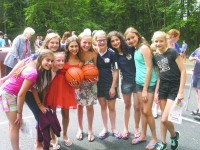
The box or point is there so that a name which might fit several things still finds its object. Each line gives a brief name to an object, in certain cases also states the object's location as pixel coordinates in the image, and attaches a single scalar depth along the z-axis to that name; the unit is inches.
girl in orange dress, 167.9
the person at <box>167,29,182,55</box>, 250.8
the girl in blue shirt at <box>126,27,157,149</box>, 167.6
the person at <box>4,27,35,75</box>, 298.5
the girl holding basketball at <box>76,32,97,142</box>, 177.8
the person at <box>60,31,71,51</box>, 316.3
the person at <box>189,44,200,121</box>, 248.2
